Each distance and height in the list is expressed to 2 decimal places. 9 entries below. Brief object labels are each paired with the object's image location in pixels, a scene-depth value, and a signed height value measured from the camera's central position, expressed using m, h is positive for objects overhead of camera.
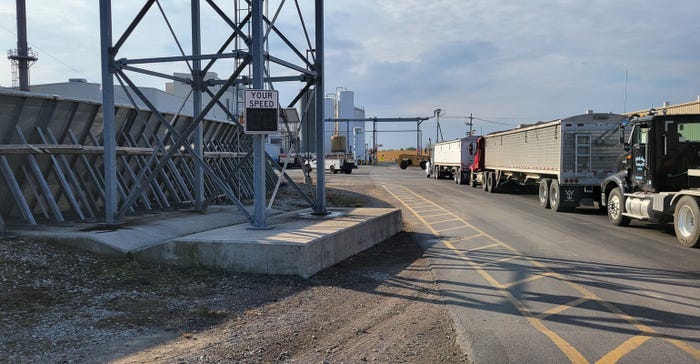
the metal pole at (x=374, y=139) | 89.38 +4.23
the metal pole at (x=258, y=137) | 8.50 +0.45
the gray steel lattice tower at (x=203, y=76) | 8.76 +1.80
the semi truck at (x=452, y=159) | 34.31 +0.25
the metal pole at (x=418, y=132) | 85.88 +5.21
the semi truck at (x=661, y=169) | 11.74 -0.18
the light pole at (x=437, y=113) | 86.12 +8.37
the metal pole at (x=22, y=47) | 30.31 +7.29
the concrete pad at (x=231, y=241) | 7.51 -1.22
